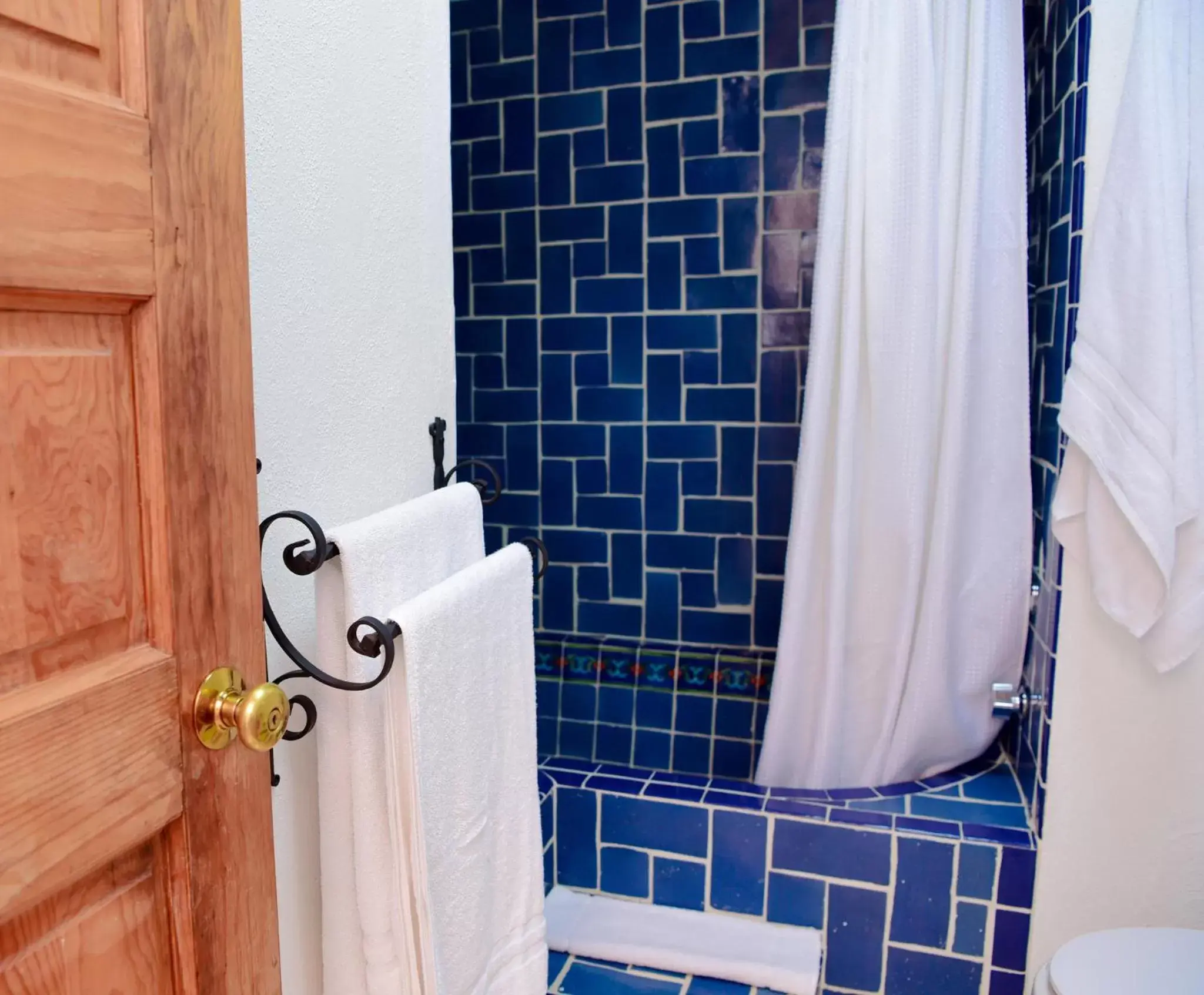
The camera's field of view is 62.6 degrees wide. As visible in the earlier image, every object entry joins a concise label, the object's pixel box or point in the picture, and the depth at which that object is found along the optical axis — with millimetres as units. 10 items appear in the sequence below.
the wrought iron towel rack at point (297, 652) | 927
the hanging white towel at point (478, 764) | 1025
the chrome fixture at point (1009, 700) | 2102
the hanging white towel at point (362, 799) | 1008
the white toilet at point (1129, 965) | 1395
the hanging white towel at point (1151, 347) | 1618
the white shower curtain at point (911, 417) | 1982
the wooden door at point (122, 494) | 603
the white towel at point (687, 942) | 1826
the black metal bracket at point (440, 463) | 1336
